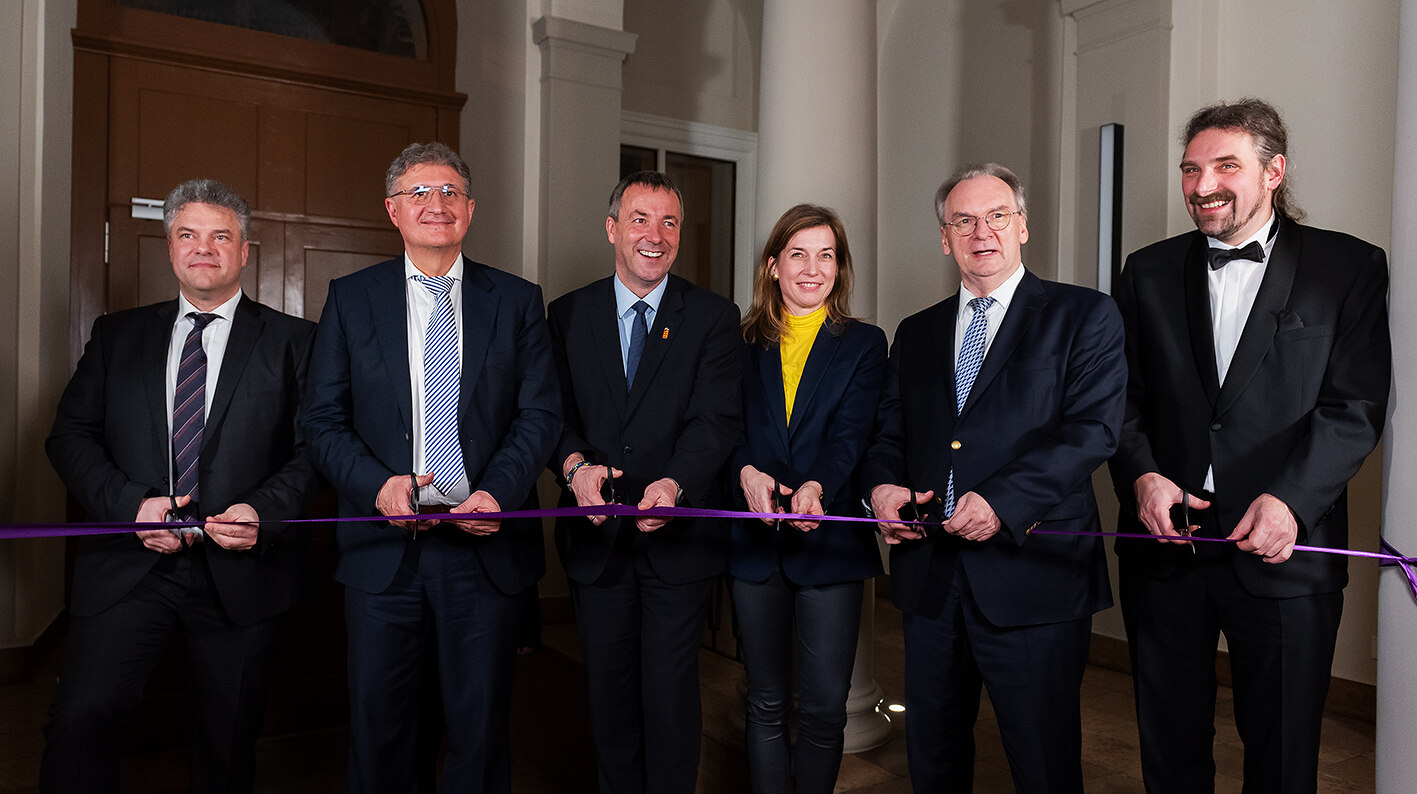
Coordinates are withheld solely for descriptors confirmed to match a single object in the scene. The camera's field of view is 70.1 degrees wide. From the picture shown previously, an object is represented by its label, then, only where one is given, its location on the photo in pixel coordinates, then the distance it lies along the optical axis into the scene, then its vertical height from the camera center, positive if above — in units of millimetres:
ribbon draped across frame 2010 -309
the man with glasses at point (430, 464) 2443 -188
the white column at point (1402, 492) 2016 -182
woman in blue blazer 2545 -254
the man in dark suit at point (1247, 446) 2158 -102
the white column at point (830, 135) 3555 +919
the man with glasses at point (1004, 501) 2273 -240
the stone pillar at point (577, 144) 5098 +1252
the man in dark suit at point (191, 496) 2506 -286
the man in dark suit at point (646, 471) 2561 -206
